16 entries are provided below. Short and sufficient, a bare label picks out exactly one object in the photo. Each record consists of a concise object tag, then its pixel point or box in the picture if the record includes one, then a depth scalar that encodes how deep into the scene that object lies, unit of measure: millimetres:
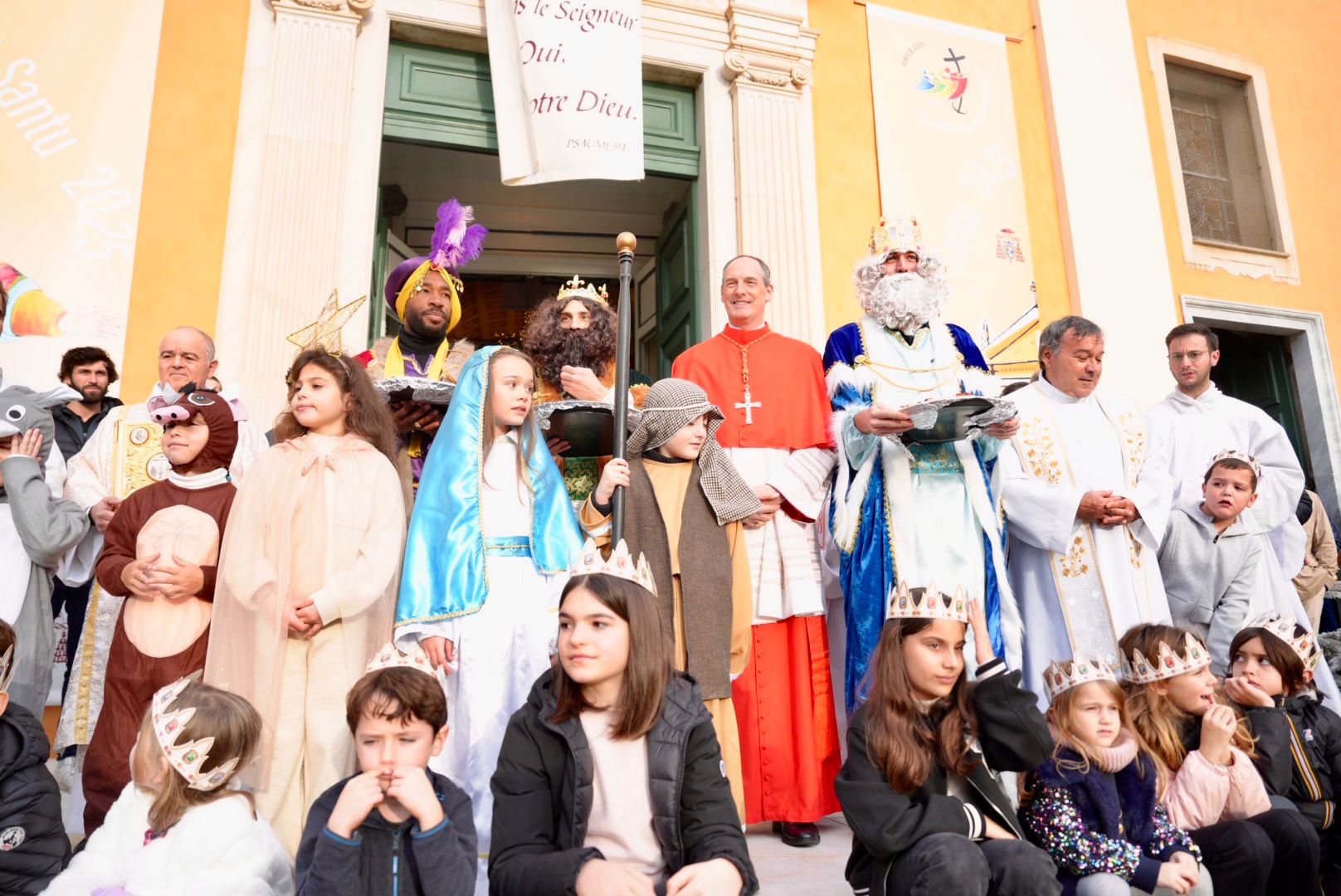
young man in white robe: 4879
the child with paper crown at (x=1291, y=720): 3217
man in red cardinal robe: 3766
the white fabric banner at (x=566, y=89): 6629
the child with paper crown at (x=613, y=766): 2311
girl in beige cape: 2875
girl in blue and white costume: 3158
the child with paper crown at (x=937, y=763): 2393
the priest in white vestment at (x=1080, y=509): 4141
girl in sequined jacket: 2660
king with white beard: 3861
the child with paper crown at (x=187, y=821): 2365
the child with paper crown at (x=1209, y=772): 2861
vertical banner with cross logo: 7887
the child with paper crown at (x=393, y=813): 2182
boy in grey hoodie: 4328
